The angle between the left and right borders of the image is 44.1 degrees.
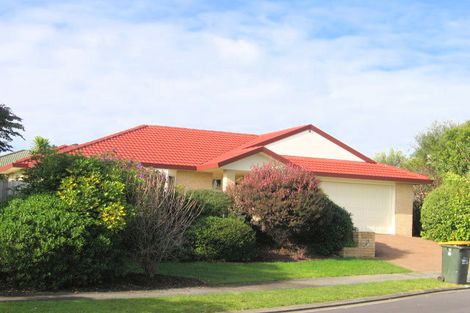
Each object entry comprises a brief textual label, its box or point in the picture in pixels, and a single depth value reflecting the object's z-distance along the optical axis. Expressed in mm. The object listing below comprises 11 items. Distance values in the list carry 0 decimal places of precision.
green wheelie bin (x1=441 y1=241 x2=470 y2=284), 14914
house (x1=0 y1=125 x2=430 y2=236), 24359
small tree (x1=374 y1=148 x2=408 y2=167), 54506
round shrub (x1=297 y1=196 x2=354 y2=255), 18688
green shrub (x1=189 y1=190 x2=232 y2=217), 17875
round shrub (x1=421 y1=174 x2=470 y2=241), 22781
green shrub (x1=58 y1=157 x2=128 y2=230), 12406
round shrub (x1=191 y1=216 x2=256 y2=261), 16469
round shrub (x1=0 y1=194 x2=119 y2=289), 11195
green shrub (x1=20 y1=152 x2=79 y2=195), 13047
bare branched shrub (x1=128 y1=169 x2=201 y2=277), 13141
